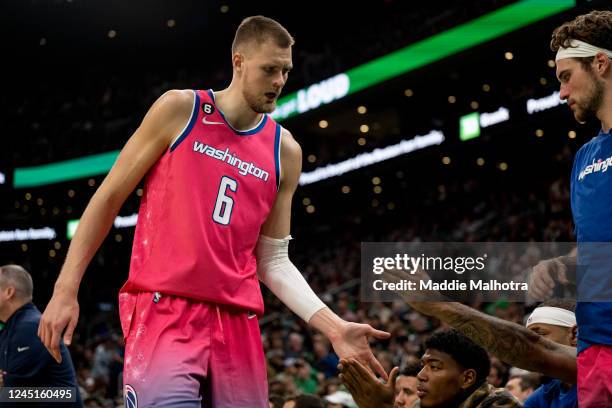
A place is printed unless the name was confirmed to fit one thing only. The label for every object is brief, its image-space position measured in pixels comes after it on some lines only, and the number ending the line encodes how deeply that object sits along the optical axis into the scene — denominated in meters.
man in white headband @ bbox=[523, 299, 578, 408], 4.11
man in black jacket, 5.87
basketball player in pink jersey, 2.72
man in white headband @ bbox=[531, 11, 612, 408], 2.85
